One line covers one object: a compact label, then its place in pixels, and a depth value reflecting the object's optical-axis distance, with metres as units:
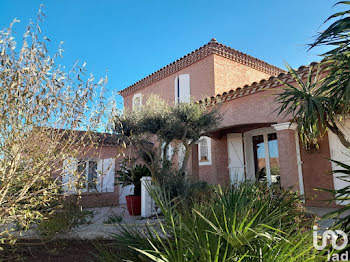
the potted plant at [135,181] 8.73
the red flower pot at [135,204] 8.70
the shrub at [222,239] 2.22
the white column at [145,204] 8.15
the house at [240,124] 8.34
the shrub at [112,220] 6.78
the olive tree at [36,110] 3.46
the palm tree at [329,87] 3.81
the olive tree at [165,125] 8.30
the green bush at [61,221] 5.54
